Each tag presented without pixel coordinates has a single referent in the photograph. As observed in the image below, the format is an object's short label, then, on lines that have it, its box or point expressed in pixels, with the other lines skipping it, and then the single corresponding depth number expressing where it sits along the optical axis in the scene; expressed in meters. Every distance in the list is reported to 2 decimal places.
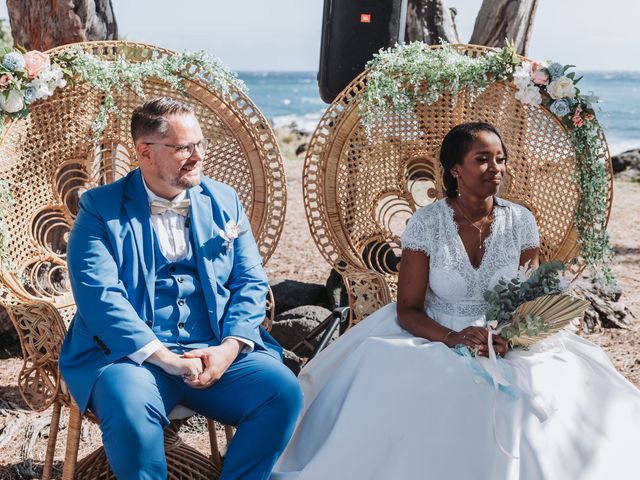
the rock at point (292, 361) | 4.63
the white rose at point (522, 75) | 3.99
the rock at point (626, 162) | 12.98
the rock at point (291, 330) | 5.20
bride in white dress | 2.94
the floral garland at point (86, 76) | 3.70
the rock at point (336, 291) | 5.60
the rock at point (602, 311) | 5.61
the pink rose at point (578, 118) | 3.91
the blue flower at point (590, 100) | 3.89
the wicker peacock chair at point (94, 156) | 3.90
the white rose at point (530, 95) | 3.99
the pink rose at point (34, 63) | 3.71
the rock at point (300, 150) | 16.34
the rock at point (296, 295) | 5.77
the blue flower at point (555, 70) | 3.92
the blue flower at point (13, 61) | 3.67
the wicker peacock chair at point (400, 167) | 4.09
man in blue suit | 2.97
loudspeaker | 5.03
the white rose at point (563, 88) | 3.91
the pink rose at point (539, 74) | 3.95
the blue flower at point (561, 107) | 3.92
